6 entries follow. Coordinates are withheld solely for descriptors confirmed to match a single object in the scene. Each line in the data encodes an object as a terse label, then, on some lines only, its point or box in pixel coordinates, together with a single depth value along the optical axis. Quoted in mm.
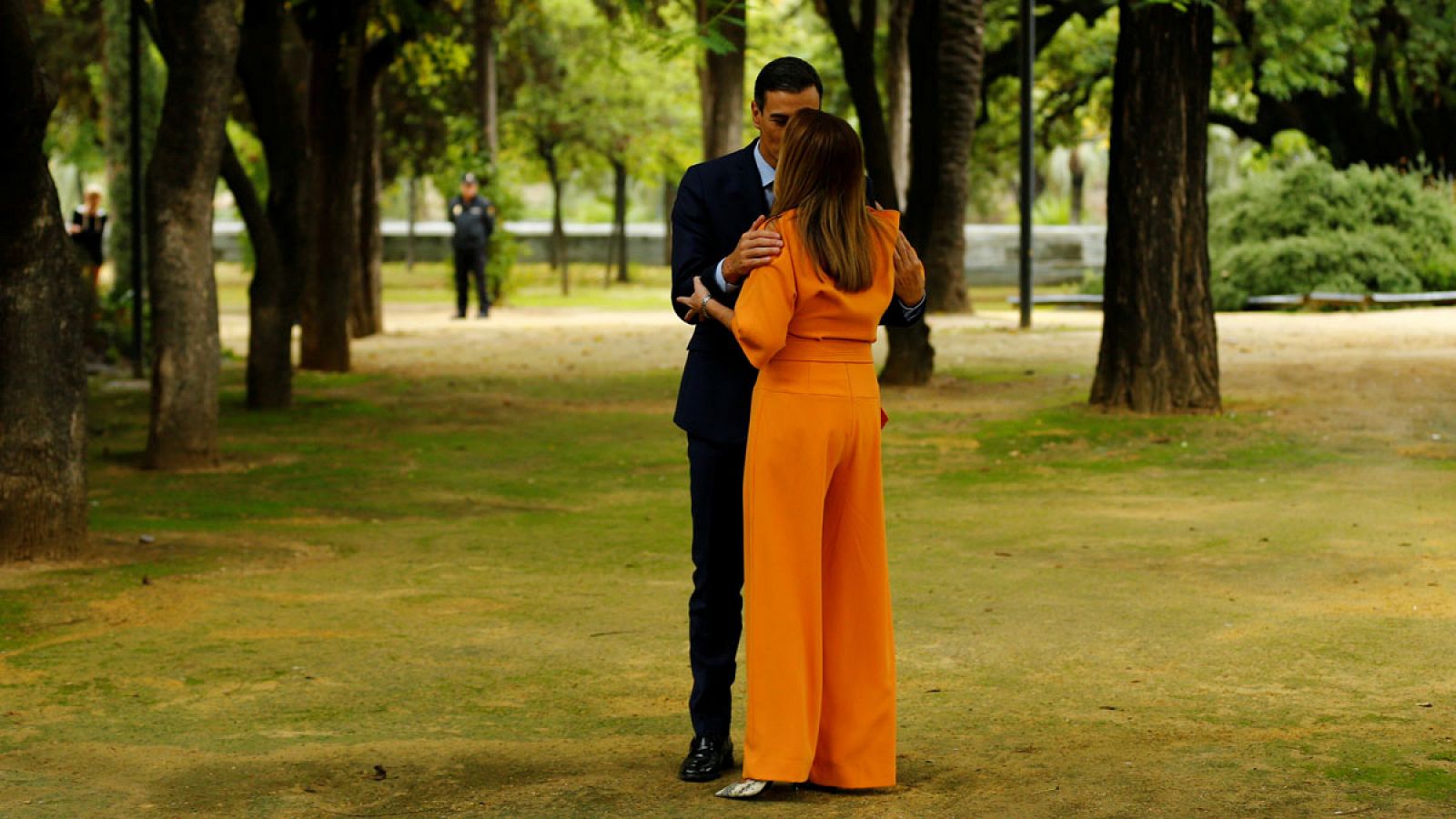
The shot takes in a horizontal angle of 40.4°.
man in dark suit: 5547
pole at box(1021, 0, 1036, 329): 25531
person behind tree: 25391
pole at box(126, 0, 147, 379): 18891
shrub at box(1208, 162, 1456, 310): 29141
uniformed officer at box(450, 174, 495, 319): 30625
